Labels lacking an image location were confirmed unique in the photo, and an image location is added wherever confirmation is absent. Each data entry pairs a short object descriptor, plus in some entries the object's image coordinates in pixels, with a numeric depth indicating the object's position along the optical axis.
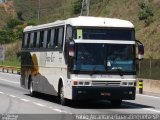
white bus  20.92
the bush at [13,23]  133.88
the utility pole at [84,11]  105.38
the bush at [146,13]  63.19
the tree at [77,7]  112.12
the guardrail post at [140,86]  32.03
